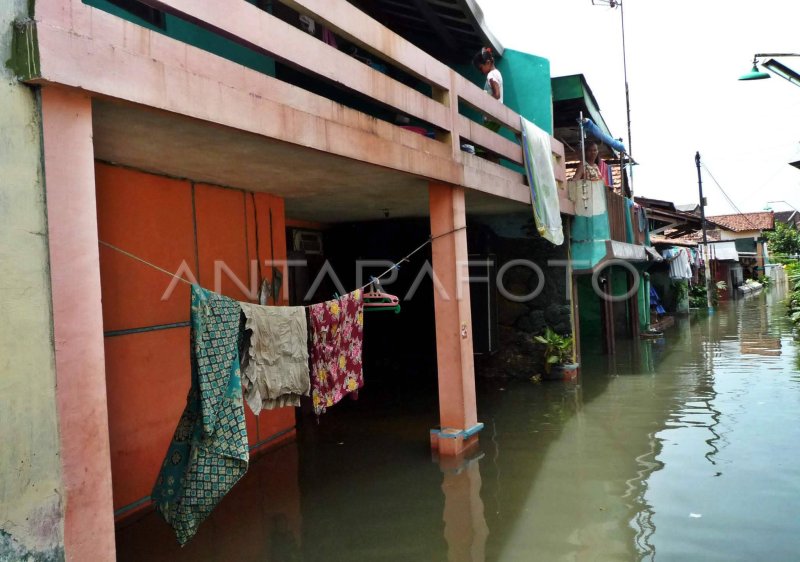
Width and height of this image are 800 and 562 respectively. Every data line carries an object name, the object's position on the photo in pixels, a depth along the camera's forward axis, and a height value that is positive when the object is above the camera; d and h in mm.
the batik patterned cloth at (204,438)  4012 -908
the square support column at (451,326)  6930 -417
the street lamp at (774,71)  11656 +3816
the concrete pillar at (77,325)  3023 -94
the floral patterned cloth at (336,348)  5574 -507
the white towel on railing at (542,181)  9038 +1563
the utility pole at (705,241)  28322 +1683
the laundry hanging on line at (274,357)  4793 -478
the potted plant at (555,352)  11172 -1226
